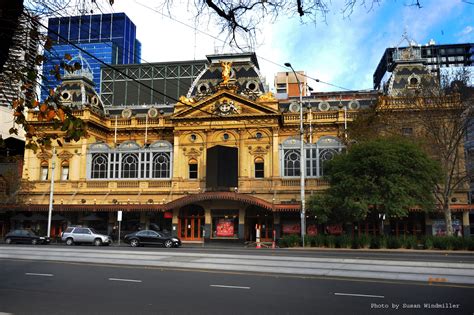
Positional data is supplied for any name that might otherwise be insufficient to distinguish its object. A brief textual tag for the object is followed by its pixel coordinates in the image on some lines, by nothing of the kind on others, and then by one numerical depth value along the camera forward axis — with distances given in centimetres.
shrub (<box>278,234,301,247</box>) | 3305
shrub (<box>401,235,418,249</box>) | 3016
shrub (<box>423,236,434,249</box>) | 2977
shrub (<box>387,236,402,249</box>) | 3045
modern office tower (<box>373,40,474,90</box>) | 11069
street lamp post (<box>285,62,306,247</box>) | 3333
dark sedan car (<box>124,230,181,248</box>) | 3450
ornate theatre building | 4269
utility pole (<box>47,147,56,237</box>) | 4200
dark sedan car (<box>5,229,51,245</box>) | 3769
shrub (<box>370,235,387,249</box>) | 3070
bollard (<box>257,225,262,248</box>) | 3550
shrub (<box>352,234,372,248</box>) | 3114
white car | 3675
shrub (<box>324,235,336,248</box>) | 3183
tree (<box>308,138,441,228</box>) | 3167
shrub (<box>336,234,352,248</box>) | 3120
